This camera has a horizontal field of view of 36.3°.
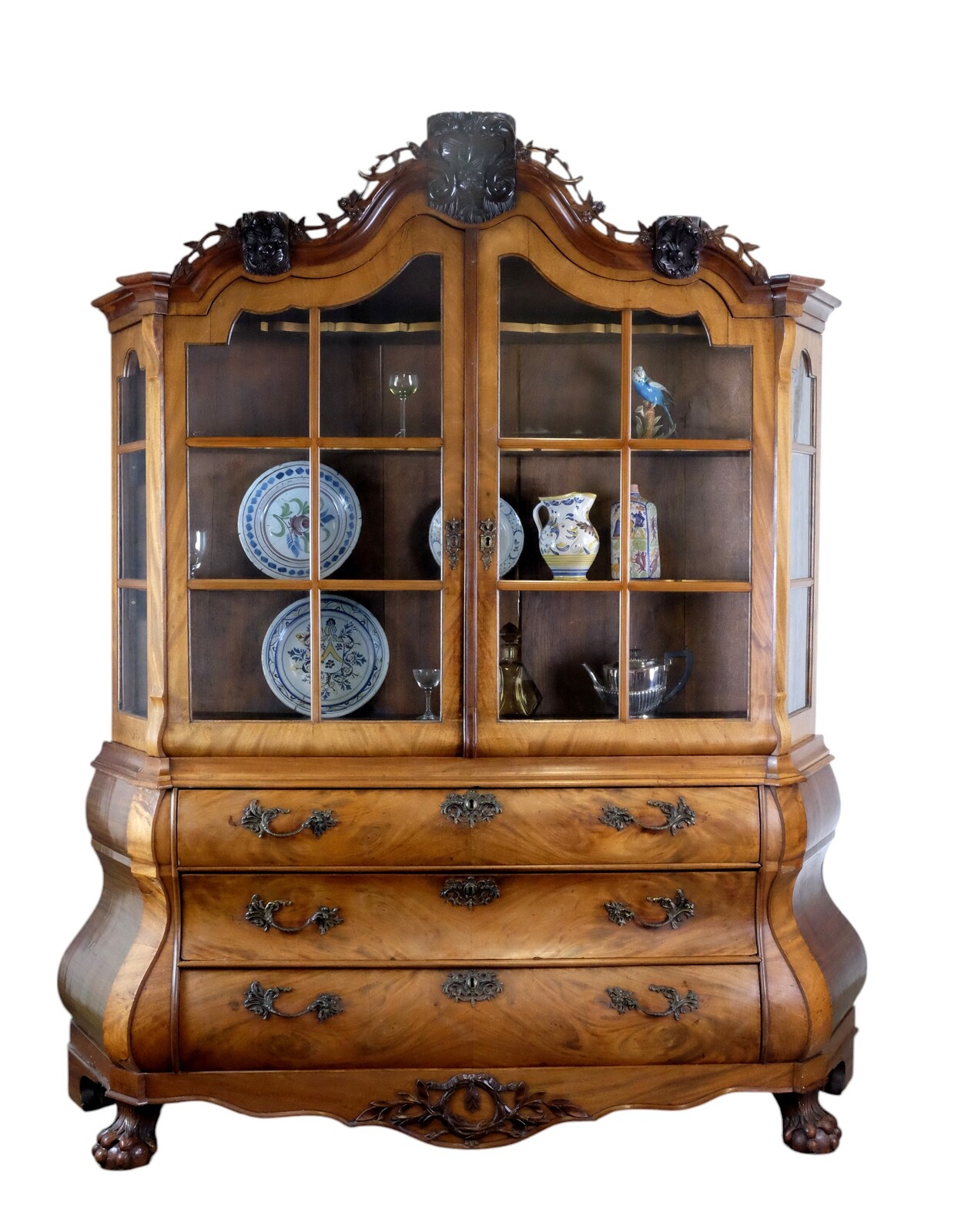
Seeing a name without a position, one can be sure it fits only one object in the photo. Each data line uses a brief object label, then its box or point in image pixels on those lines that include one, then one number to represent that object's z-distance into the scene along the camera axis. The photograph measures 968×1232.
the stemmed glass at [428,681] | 3.35
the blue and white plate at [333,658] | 3.39
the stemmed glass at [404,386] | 3.33
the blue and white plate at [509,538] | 3.42
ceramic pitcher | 3.41
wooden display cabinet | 3.22
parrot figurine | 3.36
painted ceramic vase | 3.39
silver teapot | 3.38
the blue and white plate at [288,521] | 3.38
